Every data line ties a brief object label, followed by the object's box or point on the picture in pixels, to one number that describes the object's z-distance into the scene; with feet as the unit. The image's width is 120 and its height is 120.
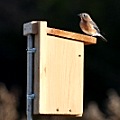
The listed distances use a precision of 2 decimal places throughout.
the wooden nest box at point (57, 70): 32.27
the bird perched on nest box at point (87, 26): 43.32
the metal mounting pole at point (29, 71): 32.22
